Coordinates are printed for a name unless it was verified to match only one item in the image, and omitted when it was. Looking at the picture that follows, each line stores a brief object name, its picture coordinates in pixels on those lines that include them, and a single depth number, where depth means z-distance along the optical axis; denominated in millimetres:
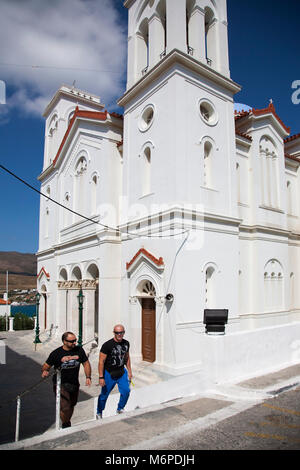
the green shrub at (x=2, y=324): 28428
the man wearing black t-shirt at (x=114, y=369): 6379
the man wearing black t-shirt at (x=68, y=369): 5828
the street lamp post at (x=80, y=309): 15386
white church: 10766
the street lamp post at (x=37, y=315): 18866
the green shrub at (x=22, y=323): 28922
